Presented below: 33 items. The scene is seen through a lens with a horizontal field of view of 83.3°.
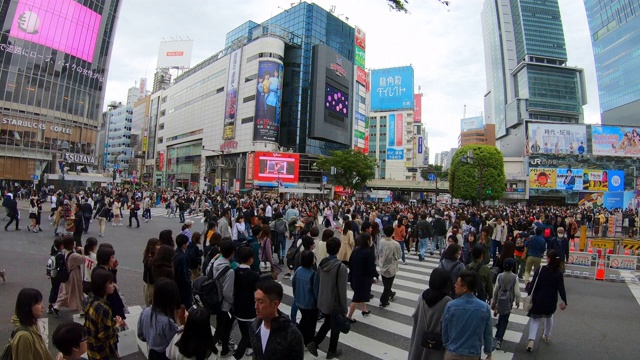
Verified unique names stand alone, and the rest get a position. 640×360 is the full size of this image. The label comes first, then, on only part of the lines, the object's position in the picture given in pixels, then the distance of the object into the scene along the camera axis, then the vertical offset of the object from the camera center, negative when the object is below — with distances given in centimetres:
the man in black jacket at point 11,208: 1466 -72
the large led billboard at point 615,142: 6188 +1203
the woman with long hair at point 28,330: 266 -107
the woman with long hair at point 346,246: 839 -103
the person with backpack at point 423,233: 1320 -105
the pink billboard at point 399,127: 9700 +2088
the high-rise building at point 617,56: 8288 +3826
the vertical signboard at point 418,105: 11869 +3347
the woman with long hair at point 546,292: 541 -125
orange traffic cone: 1150 -197
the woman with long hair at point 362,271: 619 -117
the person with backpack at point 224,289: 433 -110
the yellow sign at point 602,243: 1359 -120
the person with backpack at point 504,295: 548 -134
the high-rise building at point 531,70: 10425 +4149
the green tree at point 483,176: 5012 +442
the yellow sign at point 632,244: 1359 -121
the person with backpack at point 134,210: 1805 -77
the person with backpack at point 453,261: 542 -84
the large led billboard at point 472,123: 14400 +3402
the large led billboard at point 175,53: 8875 +3582
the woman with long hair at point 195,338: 262 -105
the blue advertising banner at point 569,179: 6072 +529
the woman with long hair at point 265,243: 815 -101
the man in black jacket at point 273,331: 258 -97
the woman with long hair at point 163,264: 449 -85
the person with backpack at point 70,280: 575 -142
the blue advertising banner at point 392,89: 9792 +3215
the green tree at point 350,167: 5184 +520
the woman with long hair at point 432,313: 366 -111
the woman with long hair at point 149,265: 511 -101
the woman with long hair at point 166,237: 591 -68
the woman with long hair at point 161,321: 316 -111
